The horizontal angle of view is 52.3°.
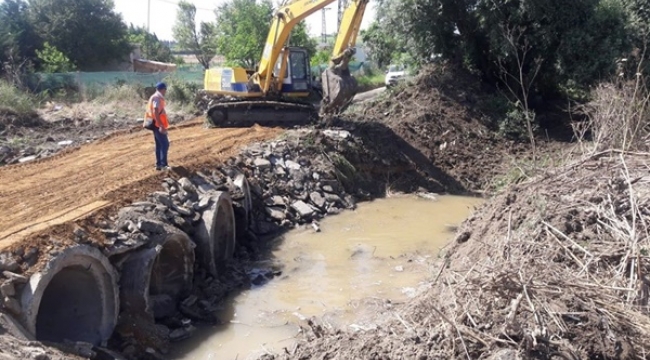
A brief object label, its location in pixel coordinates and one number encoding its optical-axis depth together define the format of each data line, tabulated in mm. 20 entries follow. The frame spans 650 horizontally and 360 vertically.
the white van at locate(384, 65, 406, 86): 31909
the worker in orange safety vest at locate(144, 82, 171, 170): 10875
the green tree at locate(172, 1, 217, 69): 48969
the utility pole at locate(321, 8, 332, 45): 62128
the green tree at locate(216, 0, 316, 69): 37000
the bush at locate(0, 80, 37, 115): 21062
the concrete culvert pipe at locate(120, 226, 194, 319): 7941
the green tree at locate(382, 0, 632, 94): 17688
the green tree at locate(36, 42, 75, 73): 32219
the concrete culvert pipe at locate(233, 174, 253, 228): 12067
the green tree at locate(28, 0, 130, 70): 36469
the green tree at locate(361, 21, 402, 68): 21250
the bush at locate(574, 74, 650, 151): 7488
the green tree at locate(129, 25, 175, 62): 46219
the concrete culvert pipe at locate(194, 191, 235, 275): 9906
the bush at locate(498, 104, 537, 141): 17719
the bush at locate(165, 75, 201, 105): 26625
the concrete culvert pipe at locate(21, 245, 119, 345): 7367
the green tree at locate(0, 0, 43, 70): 31959
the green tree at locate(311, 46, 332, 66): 38469
